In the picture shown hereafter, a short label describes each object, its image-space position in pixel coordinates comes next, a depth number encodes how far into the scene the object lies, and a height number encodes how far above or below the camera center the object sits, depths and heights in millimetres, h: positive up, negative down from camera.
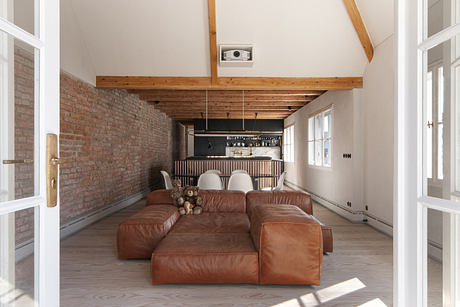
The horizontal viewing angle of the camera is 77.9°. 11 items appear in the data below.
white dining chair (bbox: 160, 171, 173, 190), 5938 -598
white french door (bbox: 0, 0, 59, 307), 908 -1
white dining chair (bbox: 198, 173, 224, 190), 5877 -609
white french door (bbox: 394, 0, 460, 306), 903 -5
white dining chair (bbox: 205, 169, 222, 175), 7070 -460
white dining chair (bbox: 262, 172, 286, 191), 5613 -601
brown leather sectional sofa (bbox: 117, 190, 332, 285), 2555 -915
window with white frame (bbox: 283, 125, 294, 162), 10816 +365
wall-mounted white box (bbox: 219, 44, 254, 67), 4848 +1696
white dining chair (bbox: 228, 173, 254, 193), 5781 -619
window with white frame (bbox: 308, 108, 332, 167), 6848 +366
